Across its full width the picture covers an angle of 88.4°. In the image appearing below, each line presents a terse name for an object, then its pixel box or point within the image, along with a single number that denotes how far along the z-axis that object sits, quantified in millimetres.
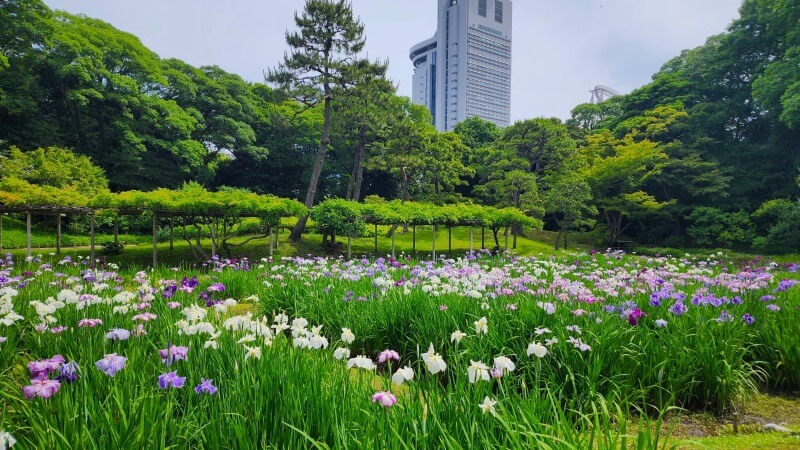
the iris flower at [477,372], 2021
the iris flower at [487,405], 1817
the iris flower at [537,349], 2467
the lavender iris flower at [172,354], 2361
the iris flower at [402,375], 1952
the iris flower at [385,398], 1778
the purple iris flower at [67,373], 2113
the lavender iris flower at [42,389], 1837
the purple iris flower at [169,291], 4137
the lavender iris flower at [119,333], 2523
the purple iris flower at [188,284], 4262
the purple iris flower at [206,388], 2050
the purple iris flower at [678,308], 3817
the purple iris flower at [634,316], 3480
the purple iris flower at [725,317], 4121
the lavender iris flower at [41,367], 1978
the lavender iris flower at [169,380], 2033
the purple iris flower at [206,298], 4263
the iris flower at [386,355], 2191
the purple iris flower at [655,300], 3941
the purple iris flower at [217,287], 4146
